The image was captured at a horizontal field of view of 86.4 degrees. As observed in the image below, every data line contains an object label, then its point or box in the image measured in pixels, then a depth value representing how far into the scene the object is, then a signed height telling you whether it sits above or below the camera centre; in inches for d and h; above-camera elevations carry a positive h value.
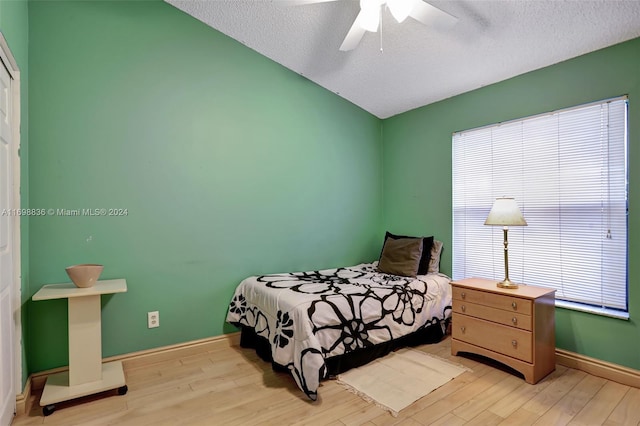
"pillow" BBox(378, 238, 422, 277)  125.7 -17.1
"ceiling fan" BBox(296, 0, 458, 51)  73.5 +44.6
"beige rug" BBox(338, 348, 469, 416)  82.2 -44.8
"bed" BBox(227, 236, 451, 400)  86.6 -30.5
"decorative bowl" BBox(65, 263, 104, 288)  81.4 -14.4
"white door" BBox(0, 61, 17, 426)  66.1 -9.2
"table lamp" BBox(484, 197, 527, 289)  99.0 -1.7
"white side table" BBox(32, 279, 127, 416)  80.5 -32.3
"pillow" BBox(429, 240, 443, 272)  131.8 -17.3
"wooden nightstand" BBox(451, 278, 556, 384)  89.5 -32.2
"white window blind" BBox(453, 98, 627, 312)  93.1 +3.9
